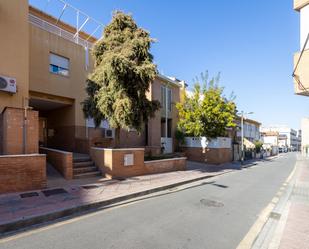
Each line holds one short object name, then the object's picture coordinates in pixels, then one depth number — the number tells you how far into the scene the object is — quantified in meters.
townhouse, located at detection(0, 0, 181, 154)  8.25
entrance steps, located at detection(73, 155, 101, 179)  9.97
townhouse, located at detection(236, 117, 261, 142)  45.00
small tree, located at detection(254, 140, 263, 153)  37.28
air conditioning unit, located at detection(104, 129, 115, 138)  16.38
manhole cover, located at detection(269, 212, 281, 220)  6.13
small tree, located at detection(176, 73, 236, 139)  19.28
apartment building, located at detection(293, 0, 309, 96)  5.23
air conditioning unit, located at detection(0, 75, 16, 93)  9.23
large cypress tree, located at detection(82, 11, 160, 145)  10.77
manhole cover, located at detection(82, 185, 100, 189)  8.23
